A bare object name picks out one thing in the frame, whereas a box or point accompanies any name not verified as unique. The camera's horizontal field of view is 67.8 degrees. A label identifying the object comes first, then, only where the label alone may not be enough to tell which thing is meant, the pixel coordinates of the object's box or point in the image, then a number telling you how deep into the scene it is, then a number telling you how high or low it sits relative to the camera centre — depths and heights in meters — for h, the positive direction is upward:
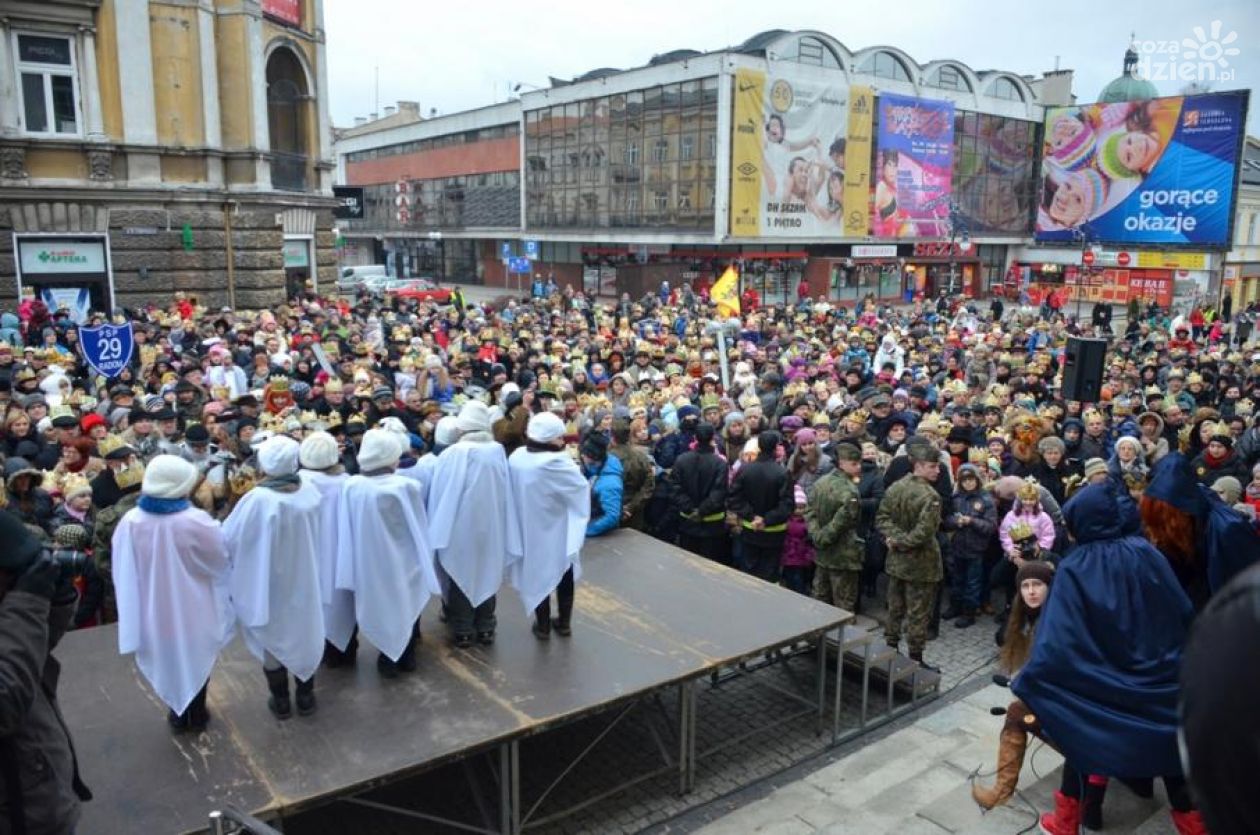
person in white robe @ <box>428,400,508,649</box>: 6.34 -1.76
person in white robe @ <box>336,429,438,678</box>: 5.80 -1.81
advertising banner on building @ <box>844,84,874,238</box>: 41.09 +4.03
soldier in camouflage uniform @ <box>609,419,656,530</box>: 8.95 -2.12
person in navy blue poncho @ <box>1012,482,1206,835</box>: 4.40 -1.88
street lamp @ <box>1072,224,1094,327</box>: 37.08 +0.89
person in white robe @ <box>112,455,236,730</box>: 4.97 -1.80
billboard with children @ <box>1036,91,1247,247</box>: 38.53 +3.85
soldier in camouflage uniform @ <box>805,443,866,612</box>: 7.88 -2.29
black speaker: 10.67 -1.29
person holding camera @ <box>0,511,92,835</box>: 3.04 -1.48
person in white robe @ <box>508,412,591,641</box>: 6.53 -1.83
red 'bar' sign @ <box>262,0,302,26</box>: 21.16 +5.41
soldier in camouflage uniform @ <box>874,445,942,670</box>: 7.57 -2.27
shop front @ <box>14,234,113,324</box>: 18.44 -0.50
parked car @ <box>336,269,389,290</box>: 35.58 -1.16
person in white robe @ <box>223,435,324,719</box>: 5.29 -1.83
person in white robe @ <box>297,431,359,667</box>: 5.62 -1.81
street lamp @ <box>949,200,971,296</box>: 45.06 +1.31
